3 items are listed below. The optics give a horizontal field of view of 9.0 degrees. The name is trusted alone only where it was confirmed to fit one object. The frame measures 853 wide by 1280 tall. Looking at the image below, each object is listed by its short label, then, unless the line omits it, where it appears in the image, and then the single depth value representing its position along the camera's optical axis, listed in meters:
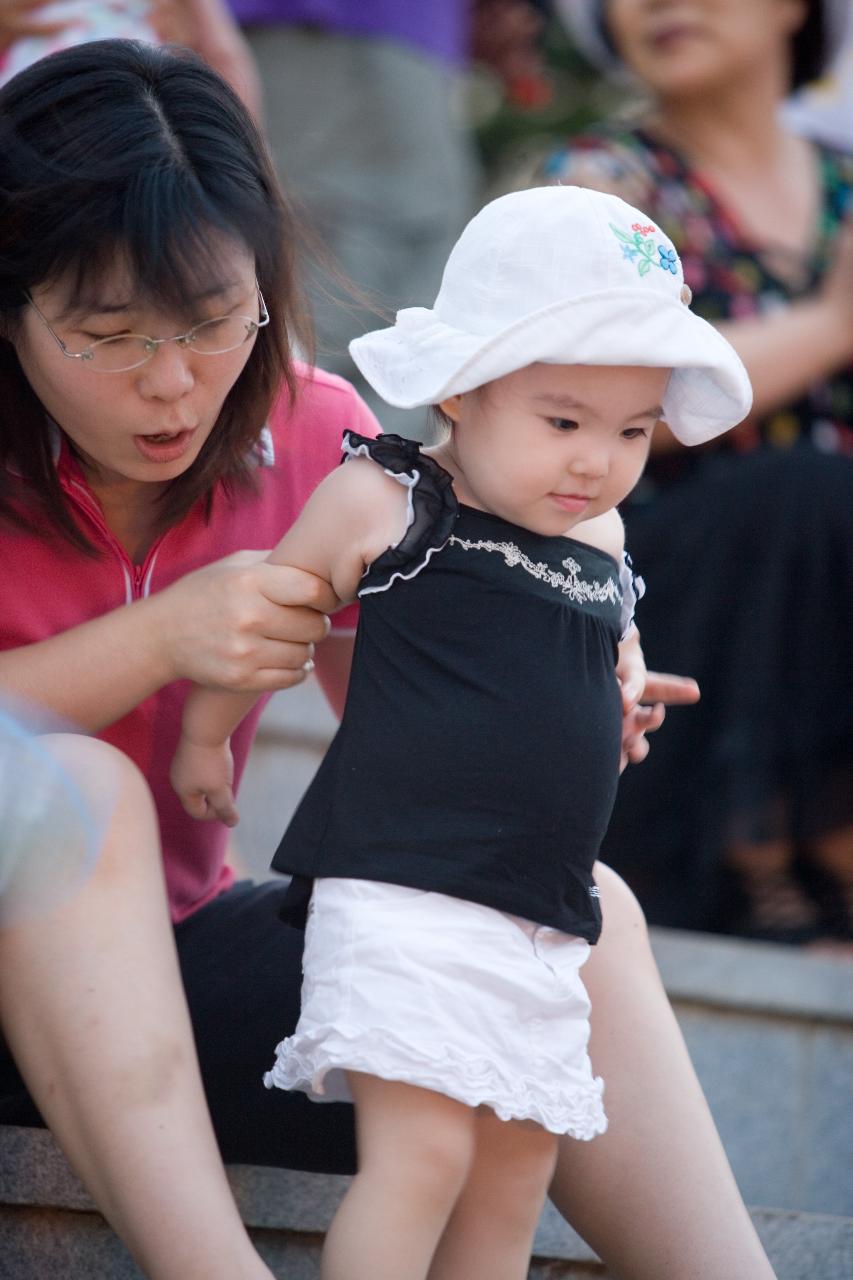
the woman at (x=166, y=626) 3.11
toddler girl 3.13
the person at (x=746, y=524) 3.97
